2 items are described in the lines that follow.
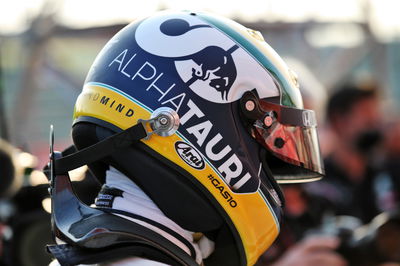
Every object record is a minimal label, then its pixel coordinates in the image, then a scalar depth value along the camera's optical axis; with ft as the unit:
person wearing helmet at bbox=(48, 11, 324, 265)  7.16
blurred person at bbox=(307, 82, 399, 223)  12.00
